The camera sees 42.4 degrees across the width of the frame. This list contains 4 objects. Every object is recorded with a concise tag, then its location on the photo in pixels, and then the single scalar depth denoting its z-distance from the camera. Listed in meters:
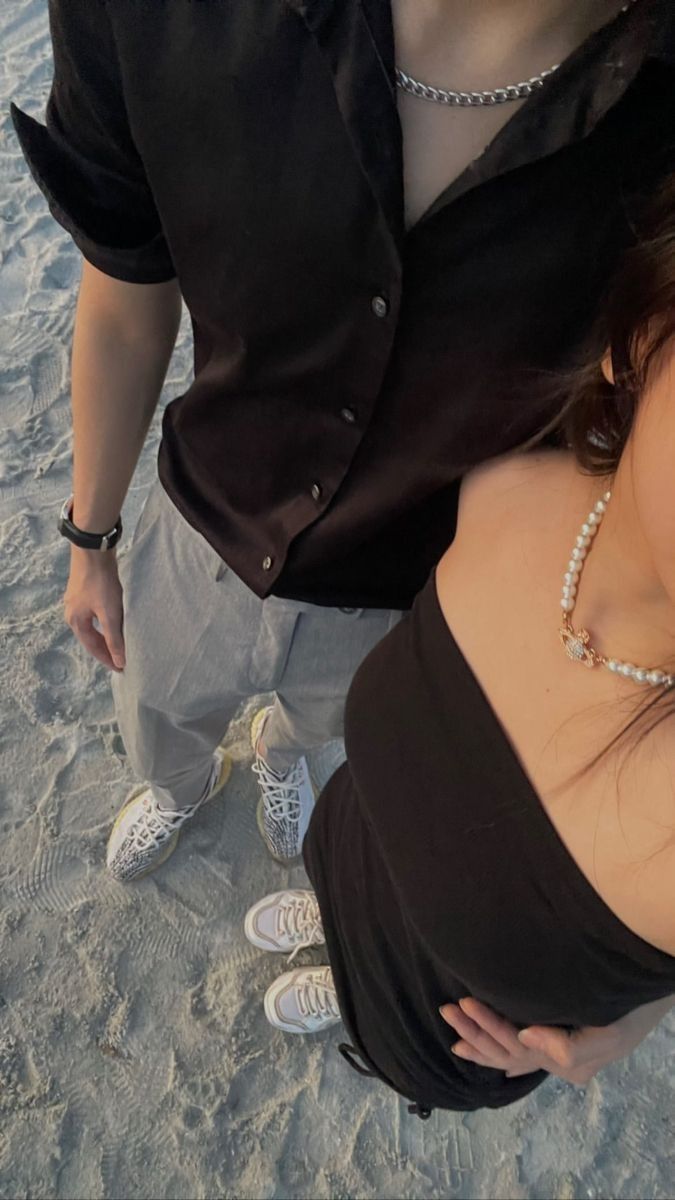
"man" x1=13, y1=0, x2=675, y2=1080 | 0.54
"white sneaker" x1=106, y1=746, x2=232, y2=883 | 1.50
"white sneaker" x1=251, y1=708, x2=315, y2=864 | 1.54
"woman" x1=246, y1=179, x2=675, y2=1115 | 0.61
